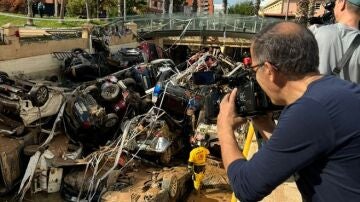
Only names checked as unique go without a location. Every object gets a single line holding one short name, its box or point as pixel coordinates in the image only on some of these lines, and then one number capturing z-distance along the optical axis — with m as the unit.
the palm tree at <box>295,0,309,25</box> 31.57
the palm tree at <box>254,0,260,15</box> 42.99
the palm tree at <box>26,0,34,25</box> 28.55
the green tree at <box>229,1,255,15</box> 69.40
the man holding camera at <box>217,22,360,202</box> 1.89
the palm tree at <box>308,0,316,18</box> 30.58
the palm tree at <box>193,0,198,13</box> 46.70
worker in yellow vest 11.74
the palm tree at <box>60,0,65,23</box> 30.72
